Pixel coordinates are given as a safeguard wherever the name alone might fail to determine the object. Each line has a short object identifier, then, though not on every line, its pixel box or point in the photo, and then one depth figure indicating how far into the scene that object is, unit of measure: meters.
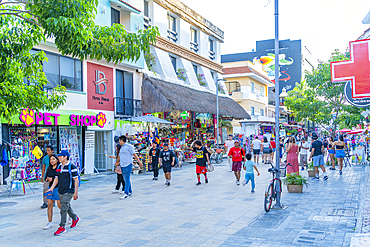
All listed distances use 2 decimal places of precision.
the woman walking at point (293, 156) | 13.27
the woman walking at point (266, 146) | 21.08
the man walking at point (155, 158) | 15.14
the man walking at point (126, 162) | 10.81
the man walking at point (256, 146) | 20.86
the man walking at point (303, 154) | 17.50
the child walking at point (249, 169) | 11.25
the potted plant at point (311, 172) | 14.87
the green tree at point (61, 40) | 7.53
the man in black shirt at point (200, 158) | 13.12
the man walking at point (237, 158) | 12.91
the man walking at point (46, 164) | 8.84
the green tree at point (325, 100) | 19.69
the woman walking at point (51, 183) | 7.31
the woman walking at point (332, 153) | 17.44
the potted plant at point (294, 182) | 10.94
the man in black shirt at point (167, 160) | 13.34
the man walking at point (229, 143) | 19.38
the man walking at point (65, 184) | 6.92
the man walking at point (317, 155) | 14.02
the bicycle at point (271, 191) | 8.30
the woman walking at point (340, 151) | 15.82
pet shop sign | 12.91
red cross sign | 6.16
